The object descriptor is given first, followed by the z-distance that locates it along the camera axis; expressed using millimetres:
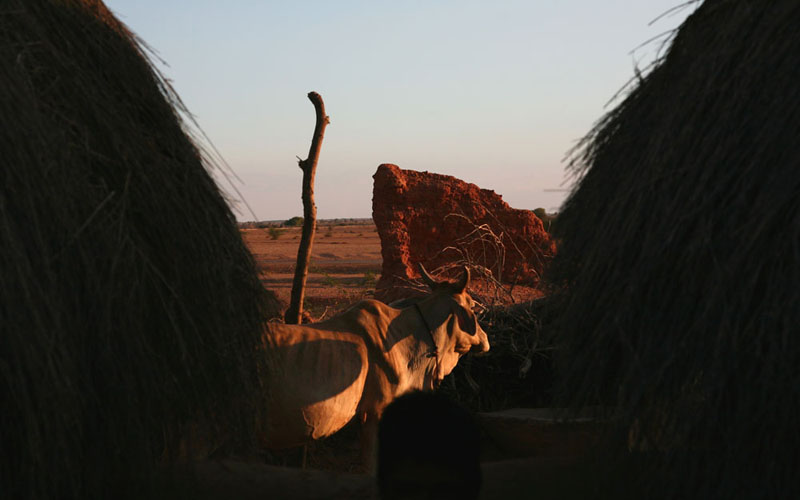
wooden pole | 8578
